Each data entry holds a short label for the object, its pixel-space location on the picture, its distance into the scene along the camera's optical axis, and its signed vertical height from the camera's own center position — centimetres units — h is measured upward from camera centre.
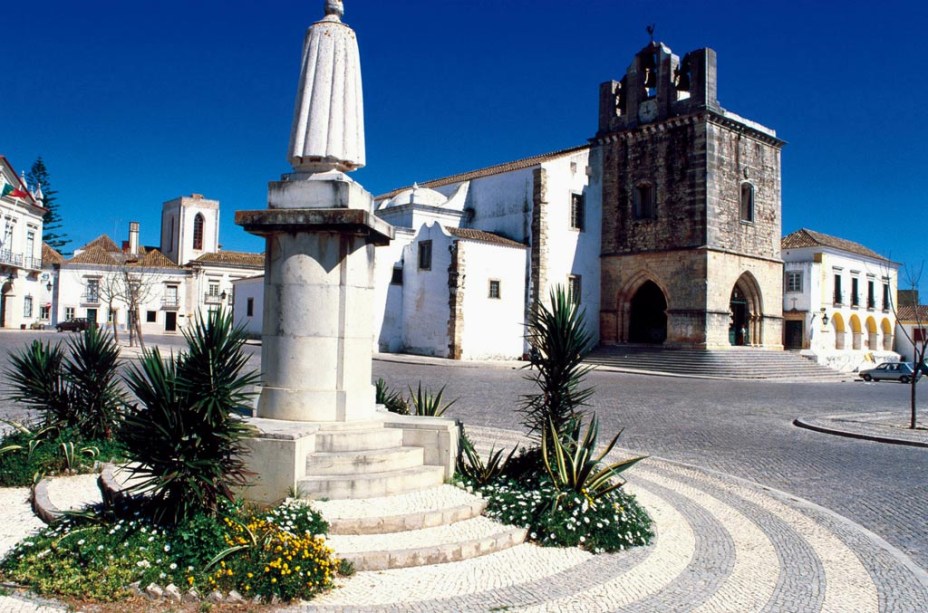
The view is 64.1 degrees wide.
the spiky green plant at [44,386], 765 -58
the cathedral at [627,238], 3131 +470
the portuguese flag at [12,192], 4431 +838
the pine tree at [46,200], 6831 +1232
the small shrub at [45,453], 693 -120
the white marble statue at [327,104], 691 +219
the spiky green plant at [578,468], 614 -104
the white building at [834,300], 4041 +289
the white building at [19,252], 4512 +490
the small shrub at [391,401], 828 -71
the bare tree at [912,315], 4803 +266
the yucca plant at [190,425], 477 -60
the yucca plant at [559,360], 680 -16
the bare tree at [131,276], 4735 +360
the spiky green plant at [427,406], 842 -76
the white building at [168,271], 5300 +455
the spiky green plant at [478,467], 670 -116
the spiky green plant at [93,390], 780 -63
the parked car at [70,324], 4377 +37
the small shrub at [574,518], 569 -137
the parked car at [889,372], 3136 -87
